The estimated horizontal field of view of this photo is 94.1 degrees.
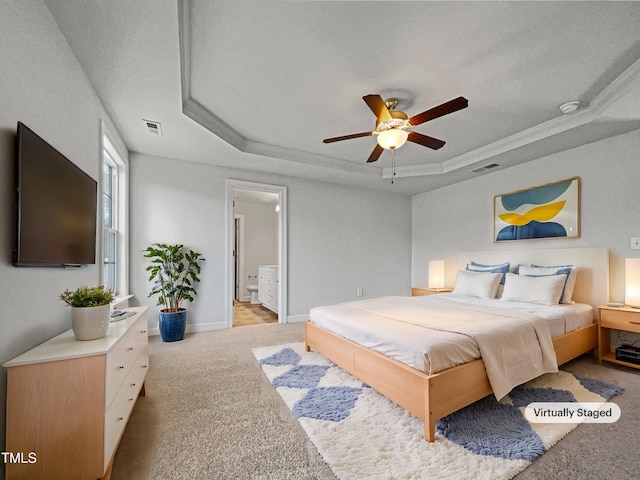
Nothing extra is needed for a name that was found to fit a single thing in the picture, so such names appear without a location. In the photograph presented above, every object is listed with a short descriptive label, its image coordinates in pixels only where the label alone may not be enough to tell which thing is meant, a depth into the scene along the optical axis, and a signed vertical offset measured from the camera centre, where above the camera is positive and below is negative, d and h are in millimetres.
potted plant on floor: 3650 -498
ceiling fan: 2111 +963
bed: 1785 -856
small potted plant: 1546 -364
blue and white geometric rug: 1528 -1146
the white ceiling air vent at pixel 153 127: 2996 +1213
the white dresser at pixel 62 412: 1226 -724
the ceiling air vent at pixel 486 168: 4180 +1102
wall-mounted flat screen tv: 1359 +193
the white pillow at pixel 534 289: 3189 -500
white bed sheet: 1865 -675
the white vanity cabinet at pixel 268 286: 5397 -848
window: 3420 +249
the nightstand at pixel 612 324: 2768 -762
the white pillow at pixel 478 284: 3824 -530
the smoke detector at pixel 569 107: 2736 +1290
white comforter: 1985 -664
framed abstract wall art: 3555 +416
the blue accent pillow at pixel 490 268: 3965 -332
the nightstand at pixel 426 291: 4844 -778
